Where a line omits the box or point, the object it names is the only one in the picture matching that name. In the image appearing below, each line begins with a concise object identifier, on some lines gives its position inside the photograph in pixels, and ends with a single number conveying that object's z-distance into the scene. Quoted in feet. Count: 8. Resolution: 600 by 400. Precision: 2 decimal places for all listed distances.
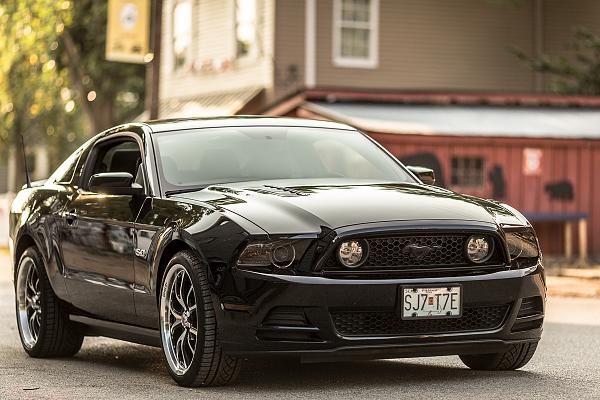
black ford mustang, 24.53
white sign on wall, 81.87
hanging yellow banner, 91.86
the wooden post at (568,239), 81.25
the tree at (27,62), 107.24
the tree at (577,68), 98.89
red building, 79.92
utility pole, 84.17
